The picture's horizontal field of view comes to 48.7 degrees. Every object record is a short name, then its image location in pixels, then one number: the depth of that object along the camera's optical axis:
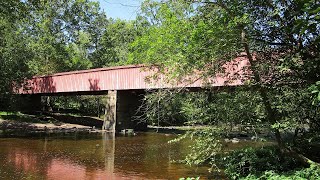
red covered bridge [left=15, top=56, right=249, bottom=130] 27.06
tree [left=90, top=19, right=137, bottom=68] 53.94
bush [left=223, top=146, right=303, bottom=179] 8.75
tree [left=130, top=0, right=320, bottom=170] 7.69
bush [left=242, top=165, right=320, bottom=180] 7.07
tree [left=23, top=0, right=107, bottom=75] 45.53
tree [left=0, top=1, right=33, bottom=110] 26.88
